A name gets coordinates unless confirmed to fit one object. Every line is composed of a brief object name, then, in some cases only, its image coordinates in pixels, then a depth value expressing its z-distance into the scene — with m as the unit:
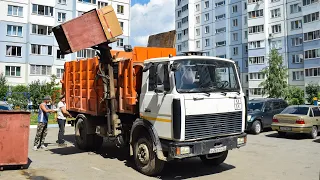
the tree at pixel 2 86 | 32.86
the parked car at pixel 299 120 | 14.23
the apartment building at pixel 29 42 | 43.44
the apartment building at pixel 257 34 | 43.56
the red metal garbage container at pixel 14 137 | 7.91
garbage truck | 6.99
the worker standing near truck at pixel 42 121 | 11.05
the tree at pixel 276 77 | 42.41
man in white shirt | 11.95
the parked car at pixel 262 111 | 16.42
